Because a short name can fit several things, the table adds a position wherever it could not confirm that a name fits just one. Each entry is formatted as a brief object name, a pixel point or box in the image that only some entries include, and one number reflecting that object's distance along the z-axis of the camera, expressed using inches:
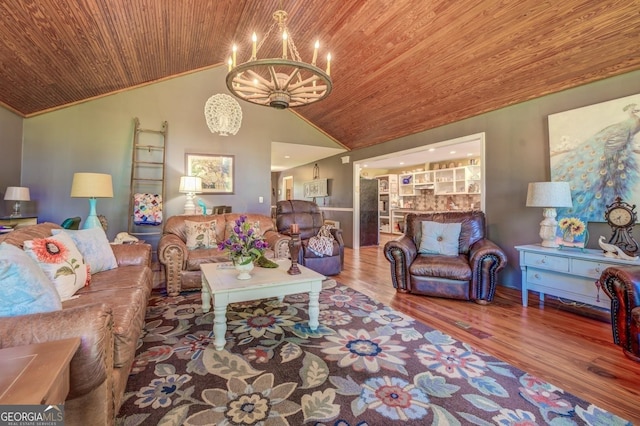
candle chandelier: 78.9
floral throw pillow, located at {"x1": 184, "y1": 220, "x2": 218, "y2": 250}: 149.1
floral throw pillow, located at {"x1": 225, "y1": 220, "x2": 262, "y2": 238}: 159.4
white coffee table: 83.6
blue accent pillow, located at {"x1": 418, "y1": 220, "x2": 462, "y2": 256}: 138.2
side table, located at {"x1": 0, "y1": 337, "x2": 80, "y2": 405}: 28.1
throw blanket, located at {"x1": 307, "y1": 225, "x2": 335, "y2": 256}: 167.3
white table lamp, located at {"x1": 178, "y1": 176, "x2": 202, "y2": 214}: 187.2
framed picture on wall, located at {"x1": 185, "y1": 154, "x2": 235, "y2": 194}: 209.3
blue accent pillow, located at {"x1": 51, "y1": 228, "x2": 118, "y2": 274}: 91.0
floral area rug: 57.5
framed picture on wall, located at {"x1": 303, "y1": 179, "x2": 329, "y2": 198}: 315.6
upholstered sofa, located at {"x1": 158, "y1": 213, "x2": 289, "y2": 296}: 132.3
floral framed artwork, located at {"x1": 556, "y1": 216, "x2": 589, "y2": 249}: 113.6
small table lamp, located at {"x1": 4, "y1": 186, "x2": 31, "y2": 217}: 150.6
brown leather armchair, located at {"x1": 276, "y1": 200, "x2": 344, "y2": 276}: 167.0
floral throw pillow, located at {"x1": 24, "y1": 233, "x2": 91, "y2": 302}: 67.1
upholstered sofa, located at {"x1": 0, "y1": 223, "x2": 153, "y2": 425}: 42.4
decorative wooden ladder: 193.6
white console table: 99.9
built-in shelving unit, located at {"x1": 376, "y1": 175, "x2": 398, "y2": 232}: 389.1
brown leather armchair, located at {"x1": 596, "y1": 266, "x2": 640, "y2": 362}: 75.9
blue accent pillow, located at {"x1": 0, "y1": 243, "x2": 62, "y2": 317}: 46.1
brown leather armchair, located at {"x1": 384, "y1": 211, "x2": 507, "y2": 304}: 121.1
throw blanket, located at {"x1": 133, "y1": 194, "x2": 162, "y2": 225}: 183.9
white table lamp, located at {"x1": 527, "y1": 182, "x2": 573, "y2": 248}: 113.2
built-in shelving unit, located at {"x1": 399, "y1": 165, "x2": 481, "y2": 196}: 293.0
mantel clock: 99.5
